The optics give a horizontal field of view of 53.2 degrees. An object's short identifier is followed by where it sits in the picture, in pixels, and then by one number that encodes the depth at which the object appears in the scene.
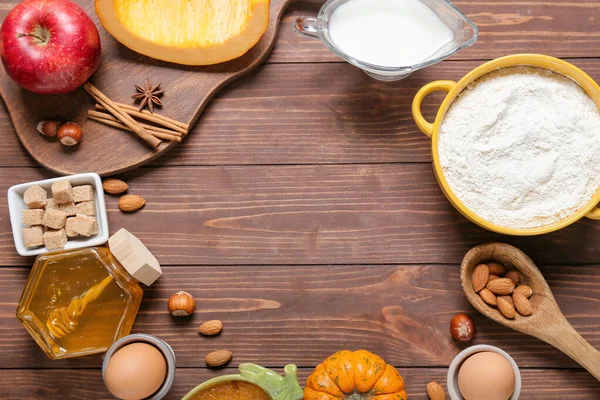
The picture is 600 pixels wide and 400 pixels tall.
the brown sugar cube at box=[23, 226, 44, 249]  0.99
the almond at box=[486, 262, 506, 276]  1.03
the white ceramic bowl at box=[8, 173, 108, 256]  1.00
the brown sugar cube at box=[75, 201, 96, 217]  1.00
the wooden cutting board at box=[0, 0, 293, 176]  1.05
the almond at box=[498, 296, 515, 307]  1.02
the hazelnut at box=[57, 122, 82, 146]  1.02
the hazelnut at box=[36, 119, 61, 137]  1.03
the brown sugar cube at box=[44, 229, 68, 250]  0.99
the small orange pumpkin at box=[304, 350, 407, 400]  0.95
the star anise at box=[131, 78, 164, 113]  1.04
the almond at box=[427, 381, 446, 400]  1.02
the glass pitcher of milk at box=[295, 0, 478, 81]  1.01
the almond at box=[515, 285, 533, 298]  1.02
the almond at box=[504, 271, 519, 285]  1.03
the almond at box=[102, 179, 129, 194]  1.05
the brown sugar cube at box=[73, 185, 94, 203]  1.00
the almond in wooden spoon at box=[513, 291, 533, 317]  1.01
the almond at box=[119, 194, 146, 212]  1.06
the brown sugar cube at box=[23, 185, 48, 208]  0.99
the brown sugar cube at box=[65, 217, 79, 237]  0.99
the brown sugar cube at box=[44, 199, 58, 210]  1.01
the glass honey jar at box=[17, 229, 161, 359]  1.00
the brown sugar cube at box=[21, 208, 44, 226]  0.99
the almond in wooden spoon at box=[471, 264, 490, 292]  1.02
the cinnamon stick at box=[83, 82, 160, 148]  1.03
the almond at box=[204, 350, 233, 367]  1.04
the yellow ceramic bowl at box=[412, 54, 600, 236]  0.95
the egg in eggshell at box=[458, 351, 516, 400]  0.93
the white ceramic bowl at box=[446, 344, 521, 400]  0.97
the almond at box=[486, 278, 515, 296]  1.01
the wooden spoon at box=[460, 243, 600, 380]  1.00
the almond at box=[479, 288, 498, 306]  1.01
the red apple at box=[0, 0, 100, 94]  0.97
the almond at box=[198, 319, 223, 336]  1.04
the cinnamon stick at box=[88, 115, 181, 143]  1.04
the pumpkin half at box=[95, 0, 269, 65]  1.02
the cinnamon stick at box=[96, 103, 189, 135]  1.04
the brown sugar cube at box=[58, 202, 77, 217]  1.01
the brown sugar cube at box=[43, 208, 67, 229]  0.99
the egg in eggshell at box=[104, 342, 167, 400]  0.94
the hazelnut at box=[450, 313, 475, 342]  1.02
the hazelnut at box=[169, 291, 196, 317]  1.03
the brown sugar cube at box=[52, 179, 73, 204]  0.98
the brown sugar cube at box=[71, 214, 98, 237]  0.99
